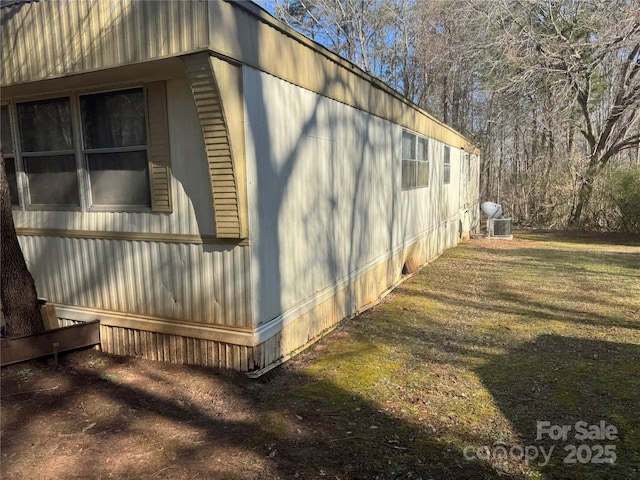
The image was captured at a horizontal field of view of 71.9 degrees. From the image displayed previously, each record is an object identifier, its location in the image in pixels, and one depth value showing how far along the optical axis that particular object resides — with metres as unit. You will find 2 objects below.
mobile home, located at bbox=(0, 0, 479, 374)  3.38
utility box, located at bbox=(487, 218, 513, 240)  14.23
